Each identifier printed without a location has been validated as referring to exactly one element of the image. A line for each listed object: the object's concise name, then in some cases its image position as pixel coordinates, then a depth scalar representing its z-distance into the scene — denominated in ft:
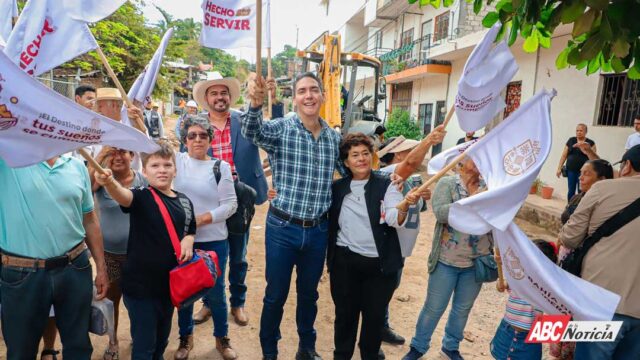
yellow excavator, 23.68
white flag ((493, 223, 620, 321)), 6.81
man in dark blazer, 12.11
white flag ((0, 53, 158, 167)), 5.43
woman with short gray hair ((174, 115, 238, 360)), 9.87
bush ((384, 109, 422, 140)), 48.98
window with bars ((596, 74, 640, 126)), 25.22
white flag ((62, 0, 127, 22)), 8.34
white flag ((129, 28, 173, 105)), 10.21
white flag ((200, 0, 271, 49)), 10.00
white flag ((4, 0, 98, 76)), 7.91
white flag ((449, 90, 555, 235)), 6.63
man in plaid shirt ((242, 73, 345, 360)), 9.23
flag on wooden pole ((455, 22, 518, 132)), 8.27
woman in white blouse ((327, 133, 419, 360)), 9.00
